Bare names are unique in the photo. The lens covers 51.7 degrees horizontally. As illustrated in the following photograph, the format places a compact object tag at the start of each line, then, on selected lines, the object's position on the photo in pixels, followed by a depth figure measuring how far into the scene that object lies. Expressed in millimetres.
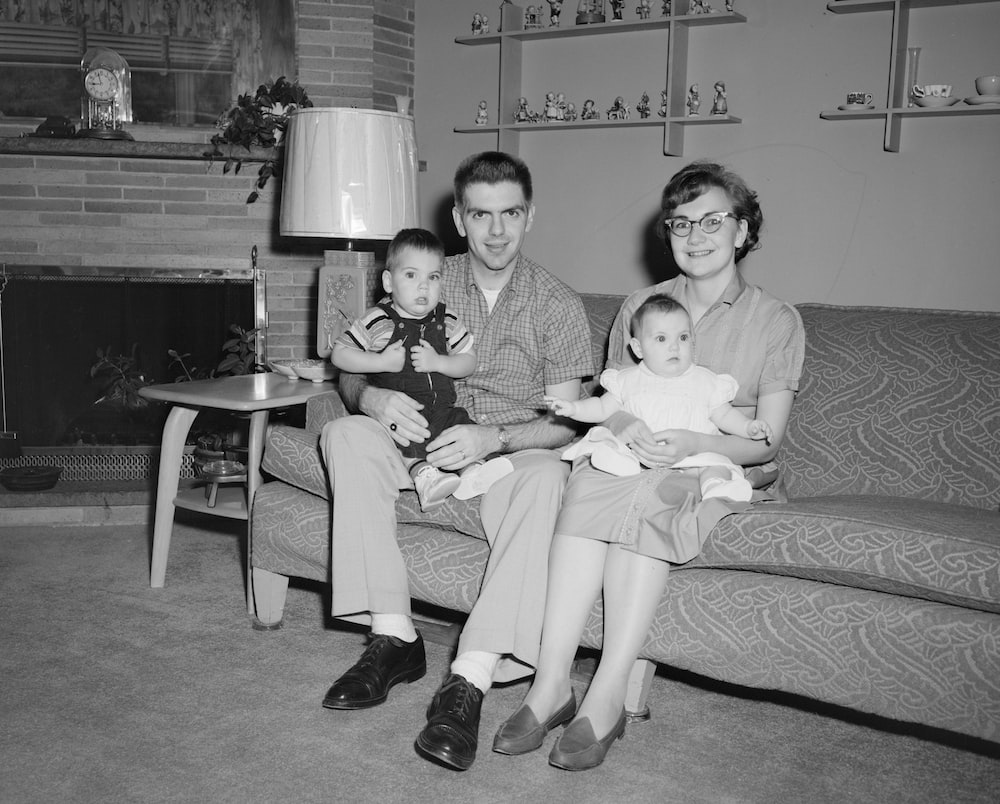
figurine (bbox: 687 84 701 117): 3774
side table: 2496
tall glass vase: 3350
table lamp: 2688
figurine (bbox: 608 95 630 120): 3949
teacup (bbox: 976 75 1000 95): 3160
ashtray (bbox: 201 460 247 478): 2824
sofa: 1700
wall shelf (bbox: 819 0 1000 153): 3293
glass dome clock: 3863
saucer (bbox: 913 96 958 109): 3257
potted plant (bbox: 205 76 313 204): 3820
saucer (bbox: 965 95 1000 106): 3152
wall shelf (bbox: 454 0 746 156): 3725
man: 1884
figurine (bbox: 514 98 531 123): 4195
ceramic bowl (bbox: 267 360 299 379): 2814
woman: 1792
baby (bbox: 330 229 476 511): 2162
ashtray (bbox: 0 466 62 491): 3490
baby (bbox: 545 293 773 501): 1936
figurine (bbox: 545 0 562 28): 4039
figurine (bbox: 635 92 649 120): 3881
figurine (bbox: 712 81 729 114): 3684
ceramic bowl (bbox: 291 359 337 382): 2773
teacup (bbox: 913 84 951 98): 3264
